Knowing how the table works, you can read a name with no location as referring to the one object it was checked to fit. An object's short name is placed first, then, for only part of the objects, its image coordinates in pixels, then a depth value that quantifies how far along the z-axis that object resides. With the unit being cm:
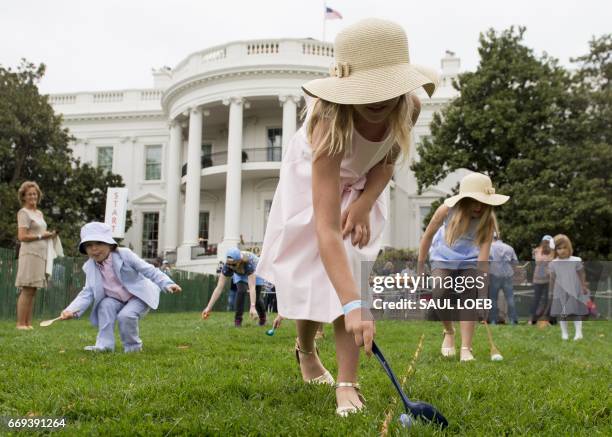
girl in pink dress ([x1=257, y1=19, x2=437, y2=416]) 269
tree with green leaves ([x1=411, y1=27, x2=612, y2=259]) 2466
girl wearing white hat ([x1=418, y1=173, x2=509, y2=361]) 578
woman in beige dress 917
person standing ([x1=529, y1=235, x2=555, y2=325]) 1191
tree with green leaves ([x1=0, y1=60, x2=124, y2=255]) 2994
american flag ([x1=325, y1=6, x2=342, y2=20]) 3494
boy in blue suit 623
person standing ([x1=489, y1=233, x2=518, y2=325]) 1245
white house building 3356
